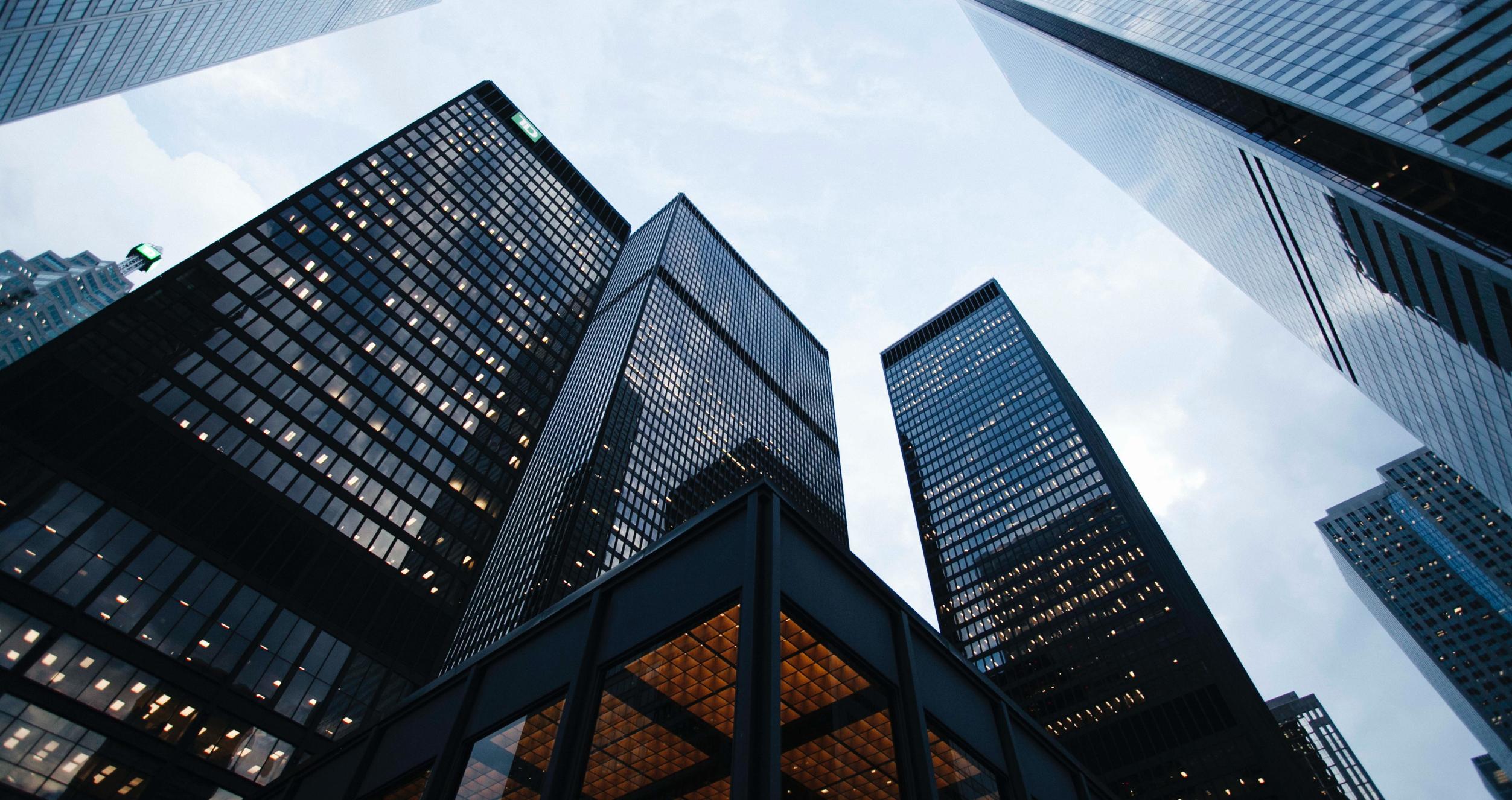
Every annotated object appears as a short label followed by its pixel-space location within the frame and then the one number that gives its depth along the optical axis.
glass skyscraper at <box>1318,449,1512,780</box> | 145.25
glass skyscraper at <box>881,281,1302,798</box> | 93.06
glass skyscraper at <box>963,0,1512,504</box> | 45.50
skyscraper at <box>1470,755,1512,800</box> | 178.50
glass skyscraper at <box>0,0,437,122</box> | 63.66
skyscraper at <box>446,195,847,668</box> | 92.31
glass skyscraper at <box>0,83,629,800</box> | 39.66
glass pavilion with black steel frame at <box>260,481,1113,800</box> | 13.73
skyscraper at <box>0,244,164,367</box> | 166.25
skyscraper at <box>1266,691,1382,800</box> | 164.12
